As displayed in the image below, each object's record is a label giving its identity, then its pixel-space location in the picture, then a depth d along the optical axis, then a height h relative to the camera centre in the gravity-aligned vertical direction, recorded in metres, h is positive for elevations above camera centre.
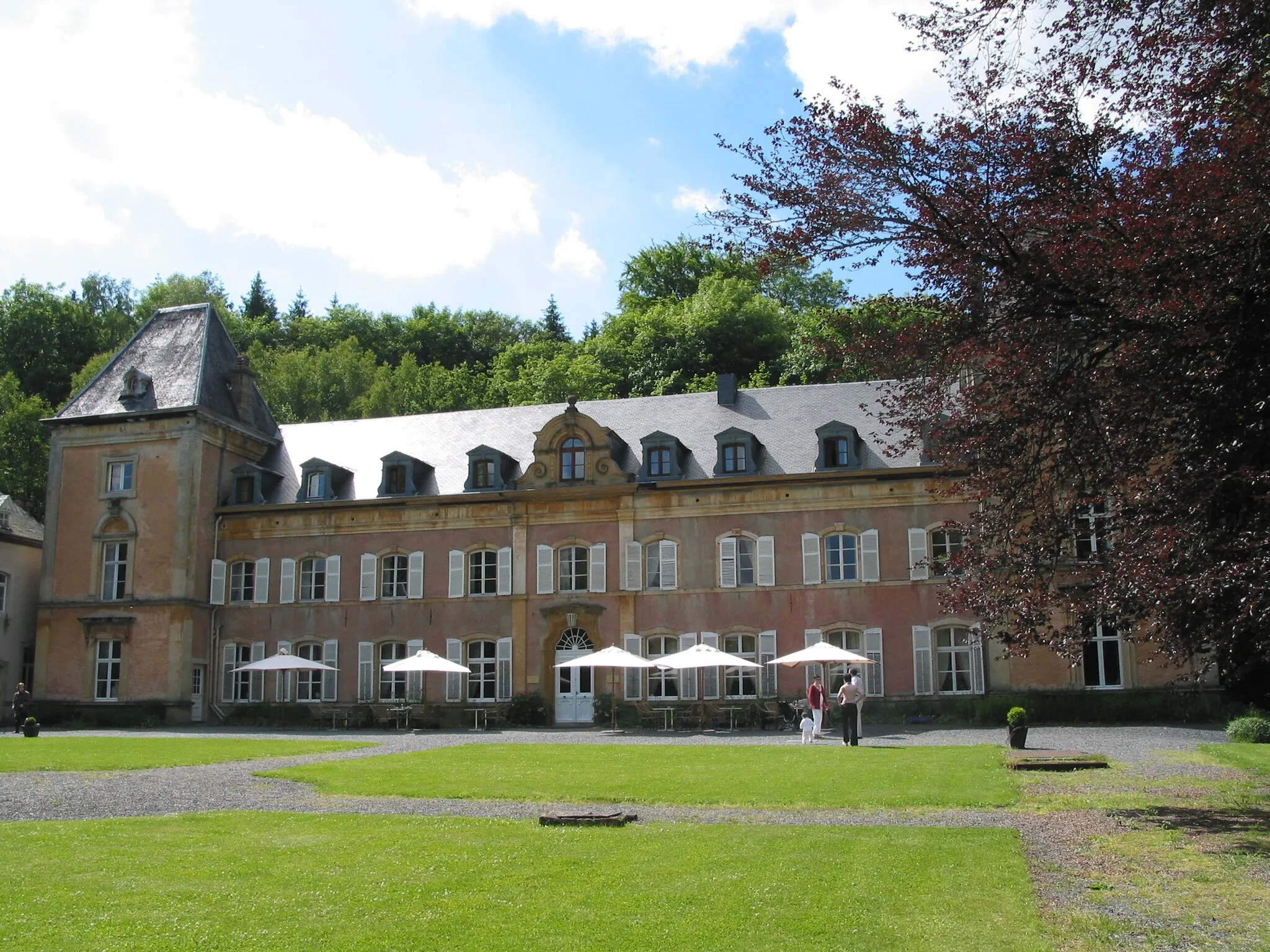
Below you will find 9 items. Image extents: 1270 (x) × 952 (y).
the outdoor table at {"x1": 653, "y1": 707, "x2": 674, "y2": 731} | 29.64 -1.25
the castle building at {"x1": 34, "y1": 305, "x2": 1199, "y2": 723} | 31.48 +3.26
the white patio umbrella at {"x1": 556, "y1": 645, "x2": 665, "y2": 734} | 28.02 +0.17
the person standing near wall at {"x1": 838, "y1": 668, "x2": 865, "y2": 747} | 22.06 -0.82
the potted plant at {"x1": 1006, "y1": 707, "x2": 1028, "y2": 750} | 20.30 -1.05
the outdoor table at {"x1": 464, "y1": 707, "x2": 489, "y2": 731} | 31.20 -1.23
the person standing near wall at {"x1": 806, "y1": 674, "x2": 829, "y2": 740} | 24.55 -0.72
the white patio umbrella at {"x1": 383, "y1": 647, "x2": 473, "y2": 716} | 29.59 +0.11
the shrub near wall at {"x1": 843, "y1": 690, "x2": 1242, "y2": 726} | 28.14 -1.05
